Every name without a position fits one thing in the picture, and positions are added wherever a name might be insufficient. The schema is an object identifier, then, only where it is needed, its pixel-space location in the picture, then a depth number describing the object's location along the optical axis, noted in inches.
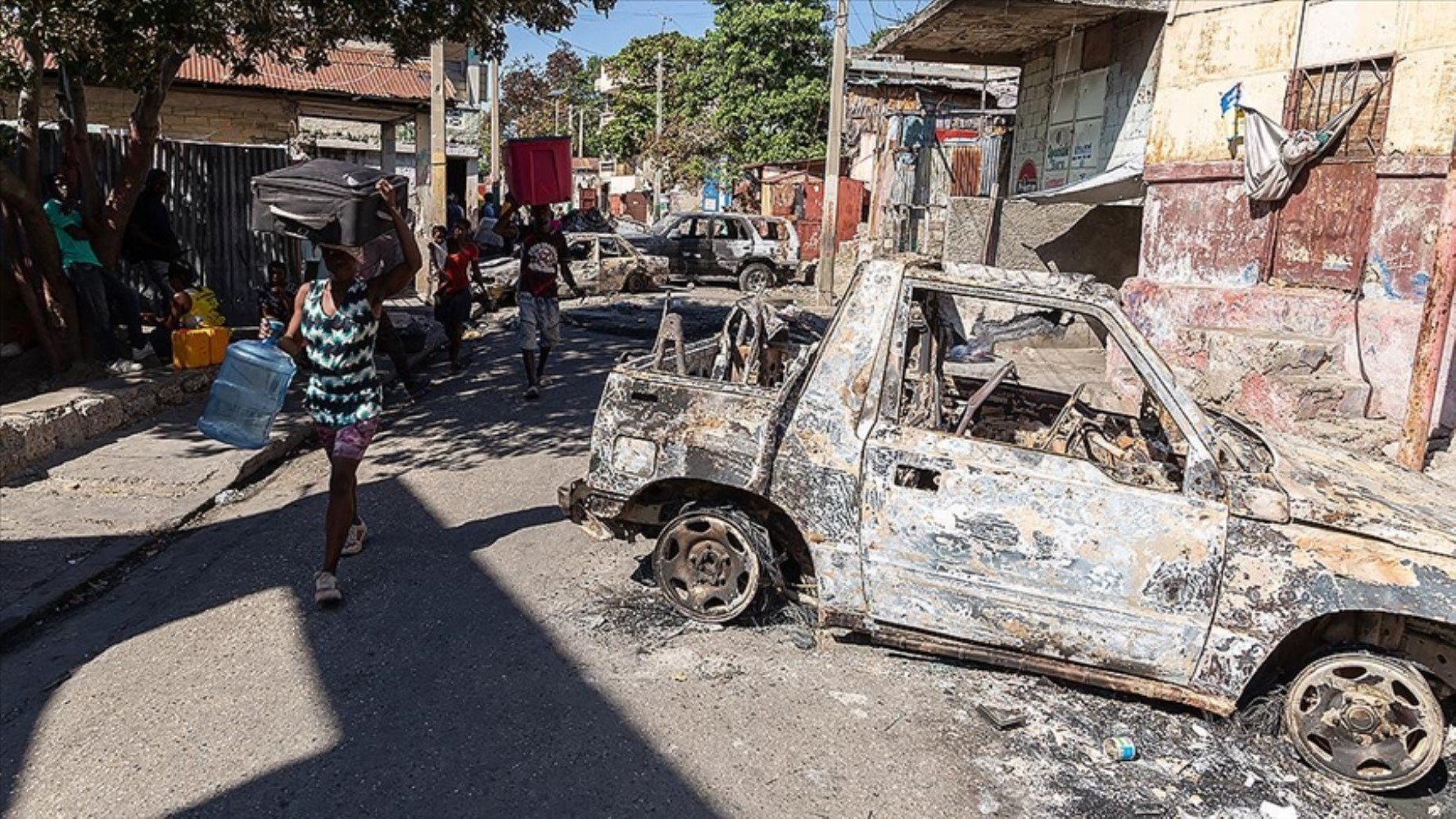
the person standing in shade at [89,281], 331.0
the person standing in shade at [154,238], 375.8
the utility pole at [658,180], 1537.9
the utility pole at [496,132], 1094.4
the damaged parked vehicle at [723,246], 835.4
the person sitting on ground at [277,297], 394.6
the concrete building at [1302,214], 331.9
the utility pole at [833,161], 736.3
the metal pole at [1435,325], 265.0
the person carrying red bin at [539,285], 350.6
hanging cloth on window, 358.6
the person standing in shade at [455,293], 417.7
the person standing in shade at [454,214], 740.0
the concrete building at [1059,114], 496.4
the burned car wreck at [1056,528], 137.7
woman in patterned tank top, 185.0
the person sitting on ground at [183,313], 358.0
